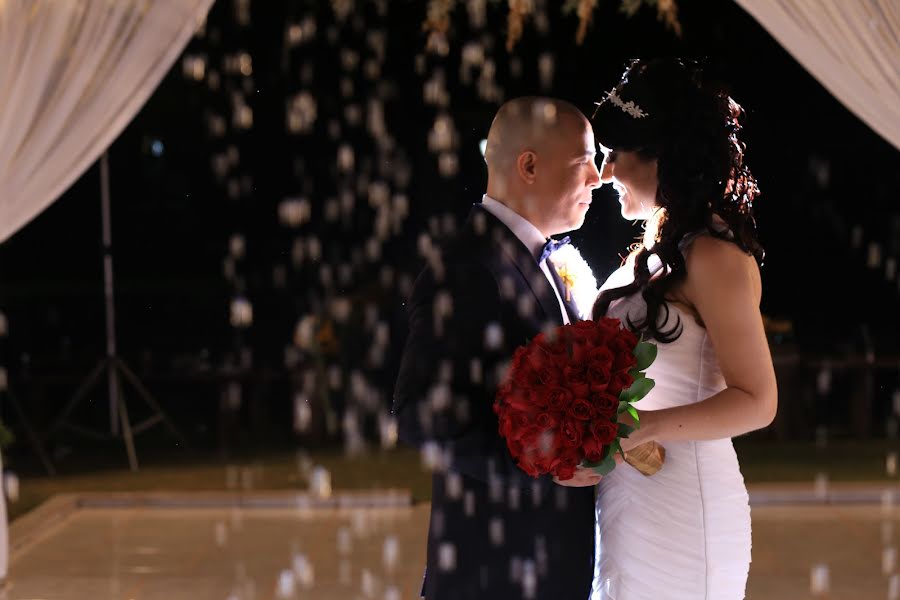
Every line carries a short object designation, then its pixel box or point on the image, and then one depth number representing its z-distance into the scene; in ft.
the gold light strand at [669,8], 19.24
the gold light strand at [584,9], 19.07
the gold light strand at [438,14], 20.24
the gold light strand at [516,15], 17.66
